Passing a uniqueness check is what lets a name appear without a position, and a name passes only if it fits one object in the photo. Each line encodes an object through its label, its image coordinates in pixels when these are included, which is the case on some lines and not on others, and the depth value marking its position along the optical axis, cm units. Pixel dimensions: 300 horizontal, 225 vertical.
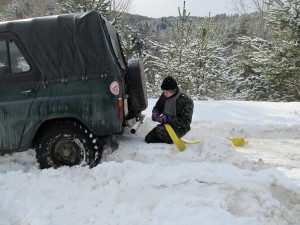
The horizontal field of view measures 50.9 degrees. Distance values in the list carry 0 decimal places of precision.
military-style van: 415
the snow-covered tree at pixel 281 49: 1133
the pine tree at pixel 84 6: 1589
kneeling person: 484
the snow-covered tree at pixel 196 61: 1437
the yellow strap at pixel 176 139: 450
